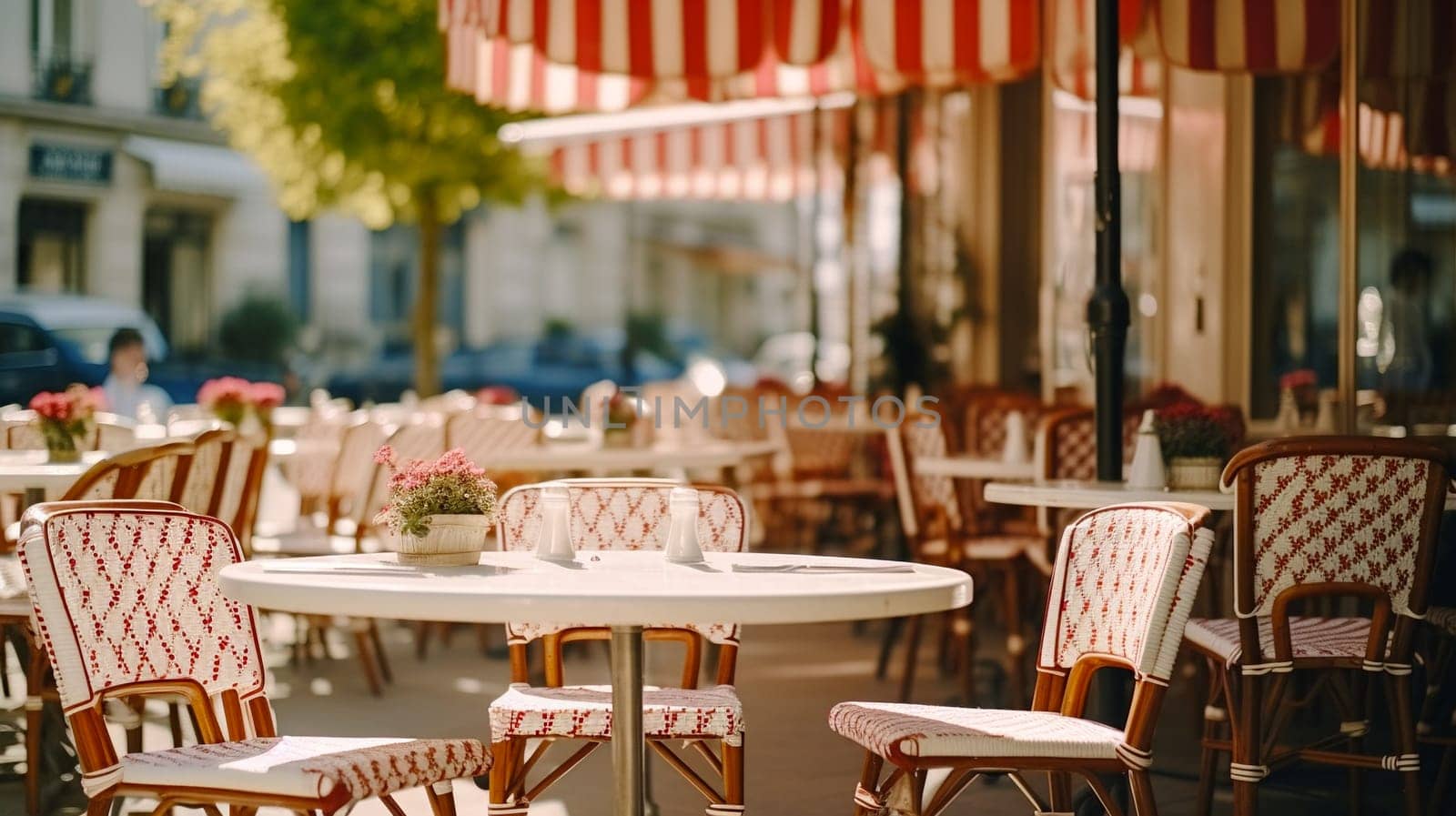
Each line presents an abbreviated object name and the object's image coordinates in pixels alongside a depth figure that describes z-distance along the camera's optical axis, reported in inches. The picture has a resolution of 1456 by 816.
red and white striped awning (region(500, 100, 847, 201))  435.5
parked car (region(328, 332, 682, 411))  932.0
